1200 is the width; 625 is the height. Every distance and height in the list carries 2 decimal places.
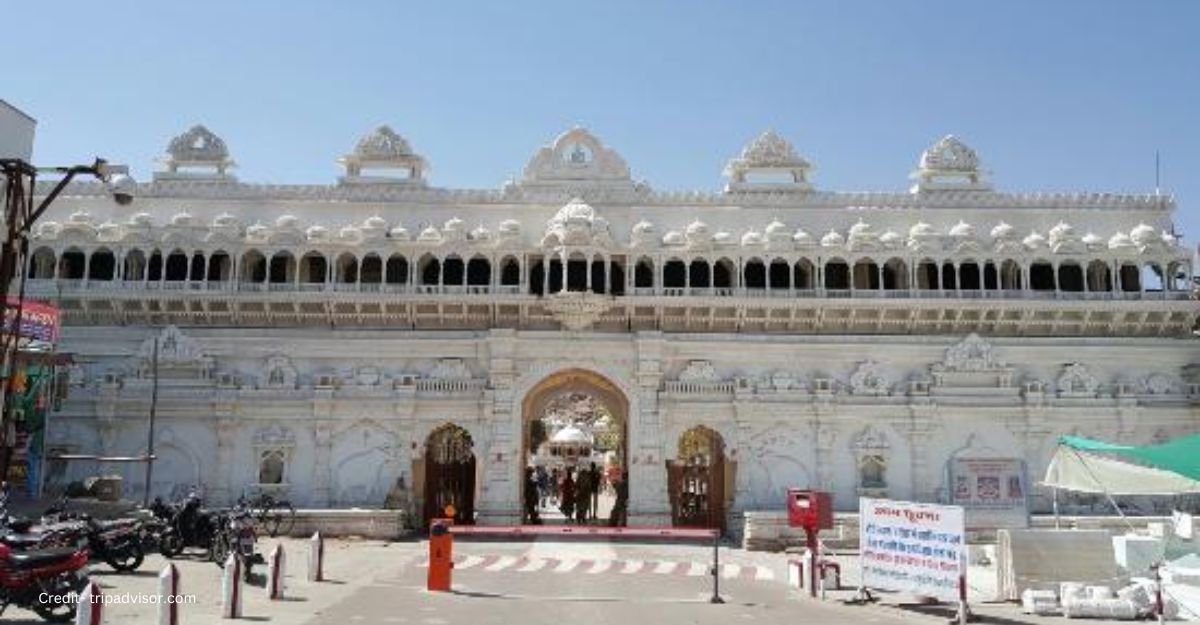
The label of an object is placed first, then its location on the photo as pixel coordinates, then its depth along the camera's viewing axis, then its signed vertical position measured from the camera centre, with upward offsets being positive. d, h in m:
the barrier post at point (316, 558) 20.88 -2.48
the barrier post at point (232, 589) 15.83 -2.42
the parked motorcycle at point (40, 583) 15.08 -2.26
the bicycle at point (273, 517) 30.88 -2.36
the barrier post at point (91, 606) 11.40 -1.99
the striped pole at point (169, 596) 13.00 -2.13
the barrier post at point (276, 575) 18.12 -2.48
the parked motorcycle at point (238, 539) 21.22 -2.21
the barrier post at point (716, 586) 19.09 -2.73
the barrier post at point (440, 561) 19.77 -2.36
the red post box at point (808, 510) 21.94 -1.36
